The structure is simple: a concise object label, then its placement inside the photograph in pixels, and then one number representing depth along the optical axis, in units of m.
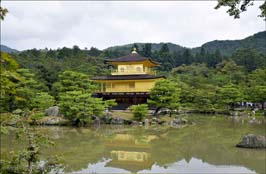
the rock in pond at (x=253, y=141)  12.62
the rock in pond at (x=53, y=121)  20.66
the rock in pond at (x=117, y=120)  21.58
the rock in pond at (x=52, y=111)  21.94
